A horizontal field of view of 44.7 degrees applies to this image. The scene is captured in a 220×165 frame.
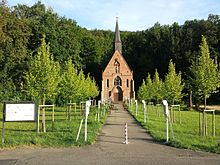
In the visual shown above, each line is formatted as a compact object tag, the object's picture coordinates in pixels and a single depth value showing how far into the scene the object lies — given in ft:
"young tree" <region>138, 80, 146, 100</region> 135.19
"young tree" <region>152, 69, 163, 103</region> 100.56
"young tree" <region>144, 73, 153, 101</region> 120.33
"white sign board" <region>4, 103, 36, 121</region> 37.89
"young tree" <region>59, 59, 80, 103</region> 76.53
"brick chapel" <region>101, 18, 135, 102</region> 204.27
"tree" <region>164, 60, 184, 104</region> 74.93
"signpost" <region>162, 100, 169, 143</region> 39.75
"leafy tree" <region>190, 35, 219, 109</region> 51.48
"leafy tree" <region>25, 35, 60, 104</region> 50.66
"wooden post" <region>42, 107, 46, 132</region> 47.14
